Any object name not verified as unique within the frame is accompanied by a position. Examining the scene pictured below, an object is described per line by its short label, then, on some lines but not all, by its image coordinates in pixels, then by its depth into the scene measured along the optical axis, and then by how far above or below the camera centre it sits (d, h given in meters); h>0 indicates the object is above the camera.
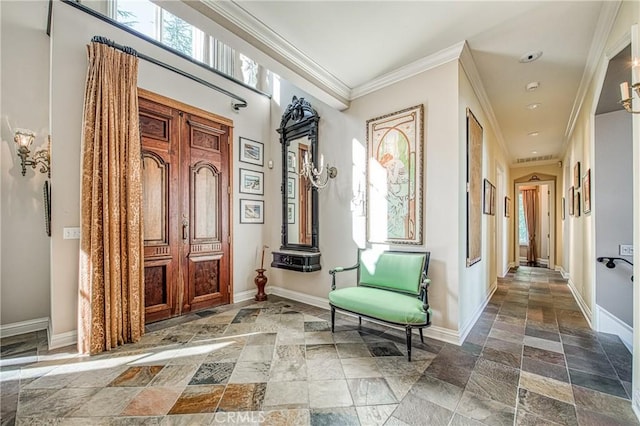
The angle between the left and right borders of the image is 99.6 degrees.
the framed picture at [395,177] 3.01 +0.43
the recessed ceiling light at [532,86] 3.40 +1.63
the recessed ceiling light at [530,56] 2.78 +1.65
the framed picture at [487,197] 4.10 +0.25
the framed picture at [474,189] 3.15 +0.30
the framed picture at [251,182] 4.31 +0.52
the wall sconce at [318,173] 3.79 +0.57
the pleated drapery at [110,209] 2.57 +0.06
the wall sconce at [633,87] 1.58 +0.73
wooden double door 3.30 +0.10
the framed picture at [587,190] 3.34 +0.29
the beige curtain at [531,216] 8.59 -0.11
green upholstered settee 2.40 -0.83
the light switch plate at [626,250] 2.82 -0.39
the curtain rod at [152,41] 2.78 +2.12
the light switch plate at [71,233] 2.67 -0.19
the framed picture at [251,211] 4.32 +0.05
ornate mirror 3.95 +0.30
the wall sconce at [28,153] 2.76 +0.66
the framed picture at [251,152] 4.30 +1.02
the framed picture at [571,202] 4.72 +0.20
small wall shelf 3.81 -0.68
